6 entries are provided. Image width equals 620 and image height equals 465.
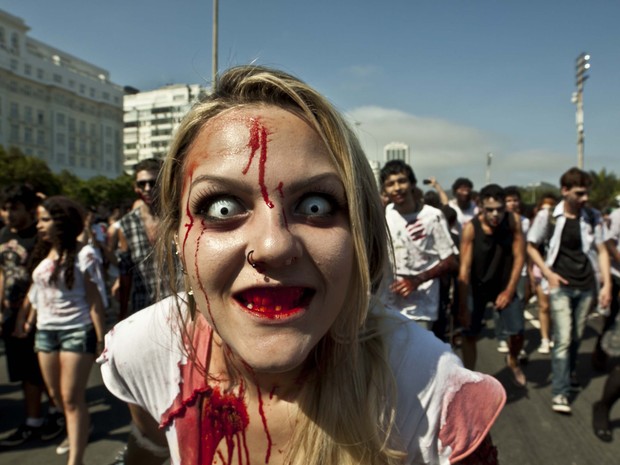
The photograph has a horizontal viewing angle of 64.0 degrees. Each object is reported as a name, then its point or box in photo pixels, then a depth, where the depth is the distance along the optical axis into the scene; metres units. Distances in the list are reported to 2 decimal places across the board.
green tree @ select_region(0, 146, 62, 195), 33.38
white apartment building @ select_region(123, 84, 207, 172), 97.38
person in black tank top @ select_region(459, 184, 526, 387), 4.66
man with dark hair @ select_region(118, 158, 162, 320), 4.36
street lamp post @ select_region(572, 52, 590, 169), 24.48
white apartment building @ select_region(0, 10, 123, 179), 75.94
